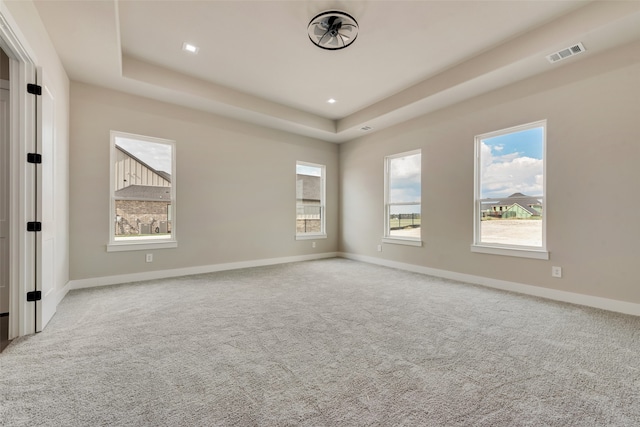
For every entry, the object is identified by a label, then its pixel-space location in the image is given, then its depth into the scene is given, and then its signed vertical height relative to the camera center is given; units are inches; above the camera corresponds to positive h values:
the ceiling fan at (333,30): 109.9 +76.8
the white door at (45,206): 94.5 +2.3
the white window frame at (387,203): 218.8 +7.6
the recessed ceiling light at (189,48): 131.0 +79.9
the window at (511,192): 142.6 +11.4
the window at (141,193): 160.4 +12.0
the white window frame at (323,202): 258.5 +9.8
